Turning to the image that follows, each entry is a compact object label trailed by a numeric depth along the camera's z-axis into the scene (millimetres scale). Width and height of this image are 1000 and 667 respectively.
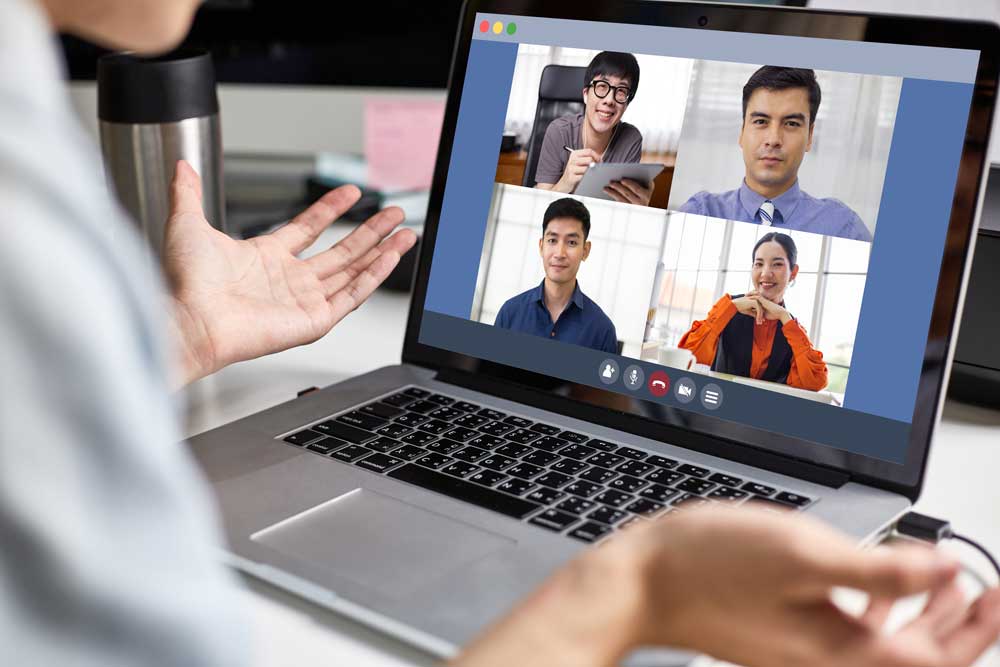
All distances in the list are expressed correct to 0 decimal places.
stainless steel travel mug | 881
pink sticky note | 1236
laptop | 544
